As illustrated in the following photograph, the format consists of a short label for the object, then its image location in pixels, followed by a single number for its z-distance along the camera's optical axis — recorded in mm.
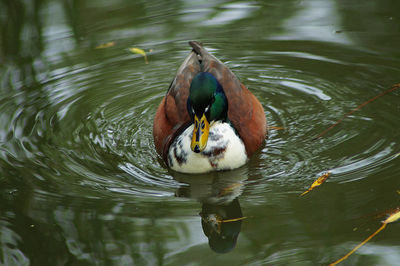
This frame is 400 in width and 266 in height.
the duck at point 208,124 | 11102
